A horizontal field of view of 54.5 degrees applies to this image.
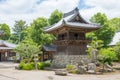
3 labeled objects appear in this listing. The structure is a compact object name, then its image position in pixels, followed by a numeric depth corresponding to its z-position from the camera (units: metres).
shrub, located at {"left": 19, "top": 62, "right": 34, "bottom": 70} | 17.02
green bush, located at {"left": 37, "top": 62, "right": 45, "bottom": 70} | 17.96
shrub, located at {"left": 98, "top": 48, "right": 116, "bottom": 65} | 15.03
